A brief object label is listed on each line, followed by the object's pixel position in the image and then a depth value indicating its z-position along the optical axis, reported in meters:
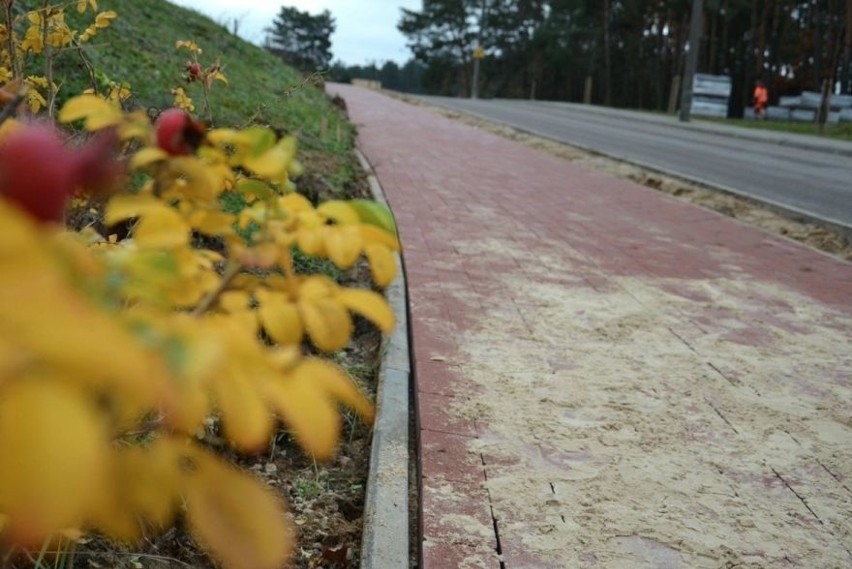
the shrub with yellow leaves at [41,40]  2.60
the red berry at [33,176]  0.72
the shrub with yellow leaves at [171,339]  0.55
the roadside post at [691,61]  25.14
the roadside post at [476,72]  55.09
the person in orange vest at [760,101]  37.00
